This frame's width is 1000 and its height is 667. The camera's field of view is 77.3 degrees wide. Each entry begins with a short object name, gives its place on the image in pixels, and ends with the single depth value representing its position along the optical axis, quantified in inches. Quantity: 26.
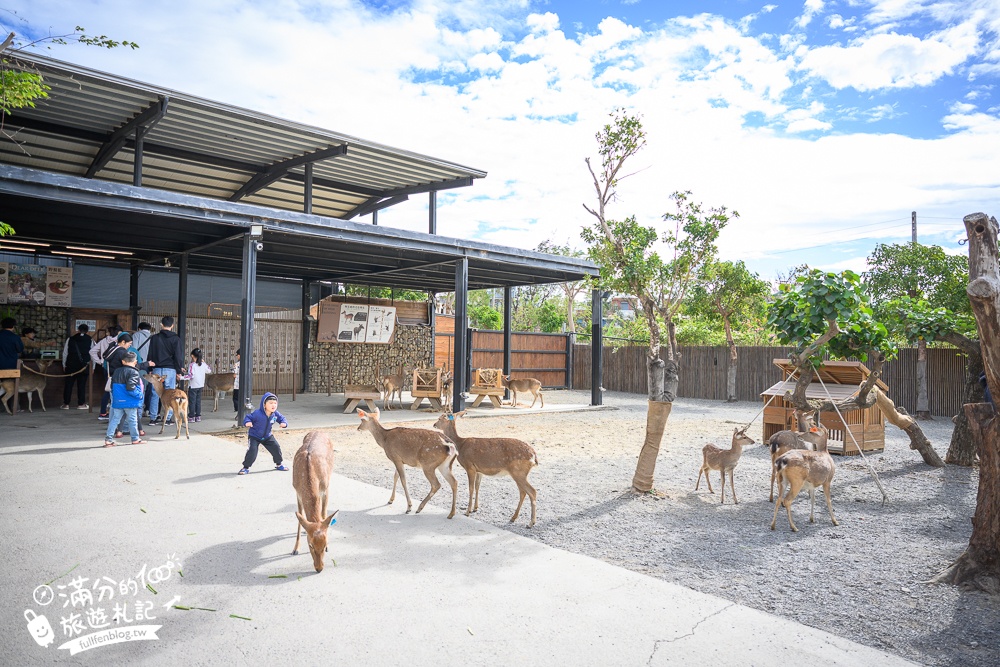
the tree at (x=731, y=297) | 787.4
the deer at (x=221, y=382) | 587.6
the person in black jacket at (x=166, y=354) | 428.5
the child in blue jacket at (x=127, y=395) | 356.2
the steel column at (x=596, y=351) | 680.4
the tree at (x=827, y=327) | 271.1
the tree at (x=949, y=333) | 345.4
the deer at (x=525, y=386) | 655.8
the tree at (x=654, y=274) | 281.7
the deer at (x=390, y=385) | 604.7
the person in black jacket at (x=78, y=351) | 545.0
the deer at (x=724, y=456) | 273.9
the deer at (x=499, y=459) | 232.2
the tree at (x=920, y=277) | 599.5
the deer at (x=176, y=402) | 396.2
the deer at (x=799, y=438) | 285.6
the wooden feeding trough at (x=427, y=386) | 602.2
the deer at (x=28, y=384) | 498.6
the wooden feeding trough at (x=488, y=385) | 642.8
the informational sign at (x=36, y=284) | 566.3
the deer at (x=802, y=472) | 231.6
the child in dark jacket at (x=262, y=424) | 291.7
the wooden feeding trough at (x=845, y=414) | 411.5
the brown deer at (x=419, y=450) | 237.0
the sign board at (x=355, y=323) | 747.4
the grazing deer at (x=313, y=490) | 170.9
